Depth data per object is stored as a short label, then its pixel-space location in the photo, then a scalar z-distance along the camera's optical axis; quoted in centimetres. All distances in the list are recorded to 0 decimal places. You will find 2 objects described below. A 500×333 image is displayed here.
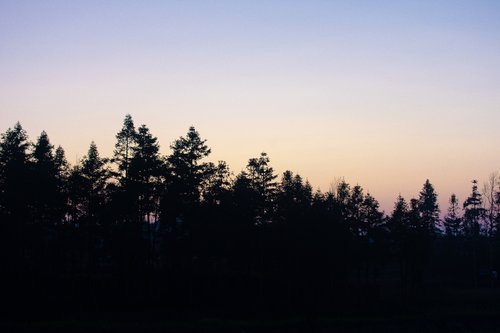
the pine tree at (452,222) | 11669
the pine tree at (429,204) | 11932
